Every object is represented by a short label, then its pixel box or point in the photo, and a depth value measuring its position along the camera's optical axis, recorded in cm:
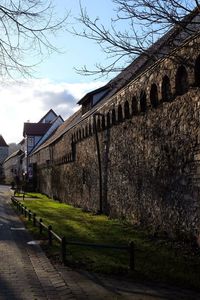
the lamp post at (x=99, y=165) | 1434
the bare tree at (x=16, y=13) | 705
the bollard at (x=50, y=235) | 866
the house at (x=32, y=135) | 4938
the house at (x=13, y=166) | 5748
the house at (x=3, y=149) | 9190
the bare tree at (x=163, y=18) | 576
